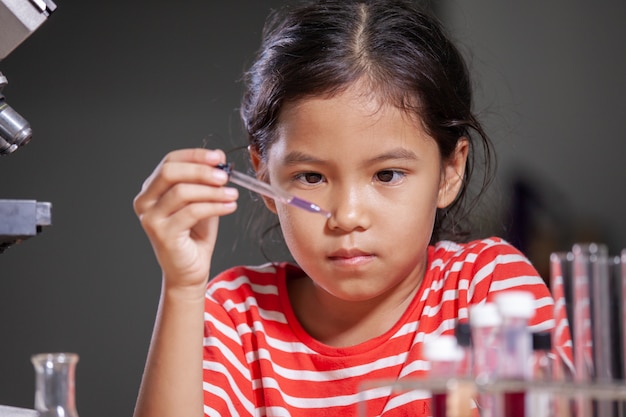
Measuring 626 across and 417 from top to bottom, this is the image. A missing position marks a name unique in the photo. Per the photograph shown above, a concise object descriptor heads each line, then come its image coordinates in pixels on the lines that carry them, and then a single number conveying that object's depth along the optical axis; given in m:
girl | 1.44
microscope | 1.33
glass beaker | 1.22
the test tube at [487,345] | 1.17
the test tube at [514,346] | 1.17
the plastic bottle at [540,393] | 1.18
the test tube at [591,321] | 1.21
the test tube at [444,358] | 1.17
